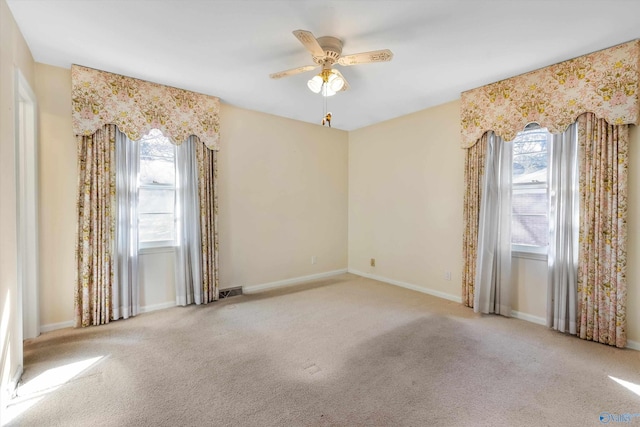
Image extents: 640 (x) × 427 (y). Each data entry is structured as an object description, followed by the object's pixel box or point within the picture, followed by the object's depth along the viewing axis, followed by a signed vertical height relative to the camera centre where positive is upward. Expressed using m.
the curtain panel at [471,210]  3.46 -0.04
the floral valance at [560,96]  2.49 +1.07
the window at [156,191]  3.40 +0.17
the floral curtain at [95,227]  2.94 -0.21
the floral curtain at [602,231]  2.55 -0.21
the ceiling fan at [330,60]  2.22 +1.15
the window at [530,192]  3.11 +0.16
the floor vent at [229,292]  3.89 -1.15
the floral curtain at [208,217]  3.64 -0.14
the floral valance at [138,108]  2.94 +1.08
